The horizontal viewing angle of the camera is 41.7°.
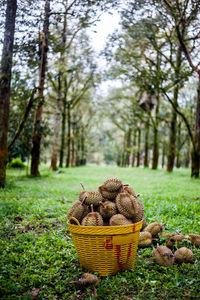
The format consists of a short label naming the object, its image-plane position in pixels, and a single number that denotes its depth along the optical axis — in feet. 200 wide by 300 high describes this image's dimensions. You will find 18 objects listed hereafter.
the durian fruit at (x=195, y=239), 13.48
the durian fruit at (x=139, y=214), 11.57
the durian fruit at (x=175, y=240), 13.15
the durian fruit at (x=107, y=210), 11.60
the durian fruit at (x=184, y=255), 11.71
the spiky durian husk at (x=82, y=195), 12.03
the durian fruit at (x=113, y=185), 12.15
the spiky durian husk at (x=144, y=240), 13.61
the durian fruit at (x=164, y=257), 11.47
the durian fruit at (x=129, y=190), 12.73
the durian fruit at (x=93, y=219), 10.92
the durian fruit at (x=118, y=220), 11.02
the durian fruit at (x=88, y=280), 9.91
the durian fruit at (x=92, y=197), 11.90
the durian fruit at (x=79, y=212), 11.71
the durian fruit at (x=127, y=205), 11.39
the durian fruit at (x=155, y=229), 14.08
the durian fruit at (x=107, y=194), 12.23
